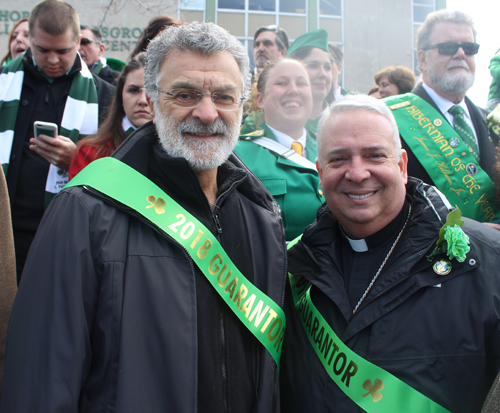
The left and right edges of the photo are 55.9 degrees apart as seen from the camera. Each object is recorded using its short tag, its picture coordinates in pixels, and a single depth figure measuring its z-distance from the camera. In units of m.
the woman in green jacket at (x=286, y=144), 2.81
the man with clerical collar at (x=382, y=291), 1.79
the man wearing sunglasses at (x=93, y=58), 4.76
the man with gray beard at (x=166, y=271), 1.56
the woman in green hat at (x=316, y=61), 3.96
